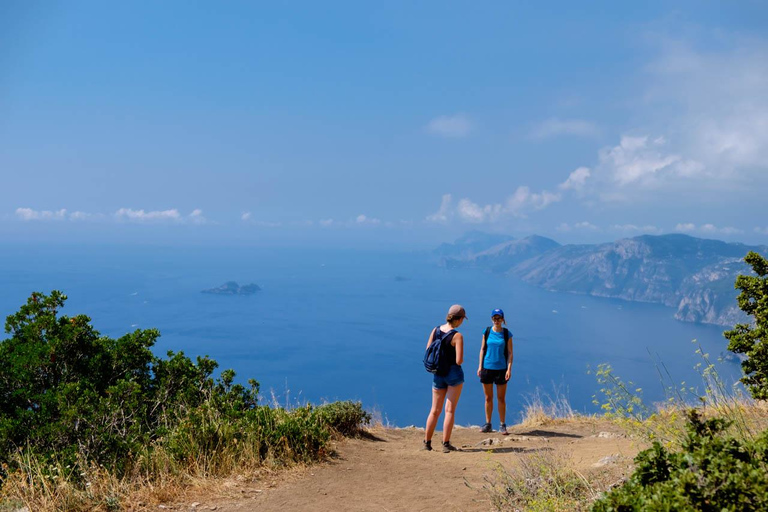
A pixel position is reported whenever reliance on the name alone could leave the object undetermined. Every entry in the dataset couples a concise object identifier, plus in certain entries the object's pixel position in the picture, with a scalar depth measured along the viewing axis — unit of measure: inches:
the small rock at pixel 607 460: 218.5
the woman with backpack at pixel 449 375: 293.4
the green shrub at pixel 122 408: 233.5
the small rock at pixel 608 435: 334.2
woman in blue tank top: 360.5
